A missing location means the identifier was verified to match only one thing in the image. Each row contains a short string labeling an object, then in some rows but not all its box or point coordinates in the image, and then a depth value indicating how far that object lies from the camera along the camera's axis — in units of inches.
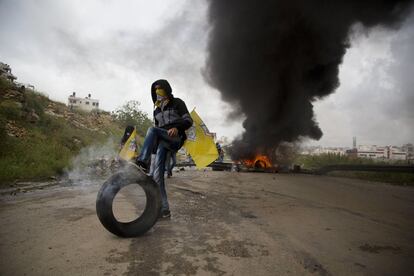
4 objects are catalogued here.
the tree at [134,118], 1494.8
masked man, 151.8
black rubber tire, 119.2
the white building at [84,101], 3304.1
